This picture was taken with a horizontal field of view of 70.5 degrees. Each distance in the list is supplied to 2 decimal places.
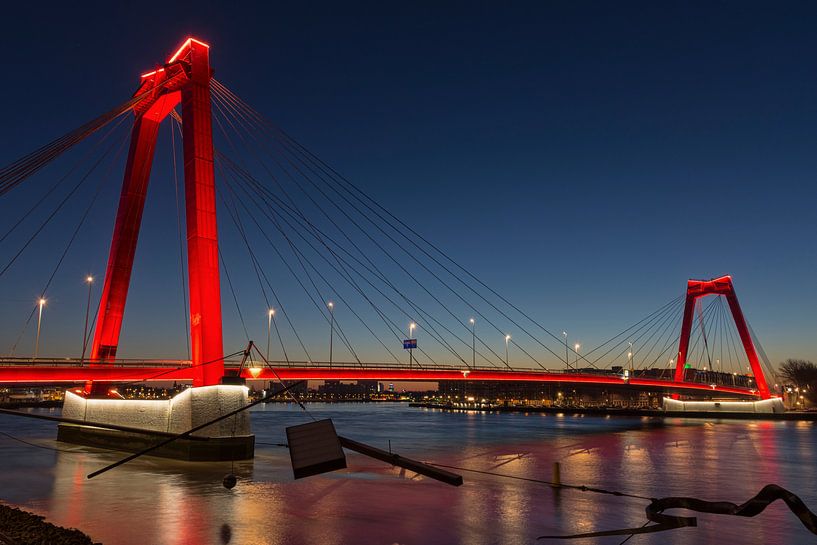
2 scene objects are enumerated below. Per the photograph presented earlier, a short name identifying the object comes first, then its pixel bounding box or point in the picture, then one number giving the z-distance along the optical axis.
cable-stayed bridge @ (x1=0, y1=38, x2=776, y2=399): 29.25
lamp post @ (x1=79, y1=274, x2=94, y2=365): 47.12
